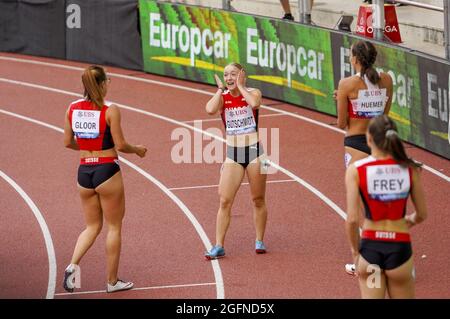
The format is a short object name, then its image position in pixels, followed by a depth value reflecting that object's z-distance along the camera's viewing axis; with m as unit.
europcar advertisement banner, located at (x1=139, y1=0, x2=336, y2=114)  17.70
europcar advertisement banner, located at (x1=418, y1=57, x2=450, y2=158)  14.39
